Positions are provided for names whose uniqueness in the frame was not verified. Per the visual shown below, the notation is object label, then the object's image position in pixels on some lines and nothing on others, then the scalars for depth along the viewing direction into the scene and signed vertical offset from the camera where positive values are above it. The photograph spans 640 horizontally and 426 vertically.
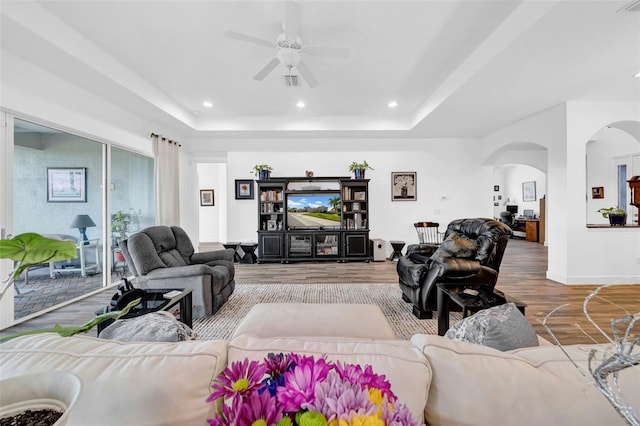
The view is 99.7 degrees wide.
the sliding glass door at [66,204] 2.91 +0.11
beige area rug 2.69 -1.16
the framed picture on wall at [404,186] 6.29 +0.56
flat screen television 6.05 +0.01
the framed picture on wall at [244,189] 6.31 +0.52
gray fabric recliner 2.90 -0.67
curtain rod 4.81 +1.38
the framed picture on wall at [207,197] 9.01 +0.48
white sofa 0.65 -0.43
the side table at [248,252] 5.88 -0.89
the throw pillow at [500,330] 1.02 -0.48
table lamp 3.60 -0.15
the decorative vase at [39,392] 0.52 -0.35
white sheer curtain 4.90 +0.60
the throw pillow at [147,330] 1.02 -0.47
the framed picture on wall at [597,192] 6.39 +0.40
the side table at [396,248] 5.96 -0.84
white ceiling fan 2.29 +1.63
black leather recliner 2.66 -0.61
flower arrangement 0.39 -0.29
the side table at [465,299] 2.06 -0.73
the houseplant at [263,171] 5.87 +0.88
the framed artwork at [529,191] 9.87 +0.69
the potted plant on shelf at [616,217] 4.14 -0.13
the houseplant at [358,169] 5.94 +0.91
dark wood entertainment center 5.84 -0.19
